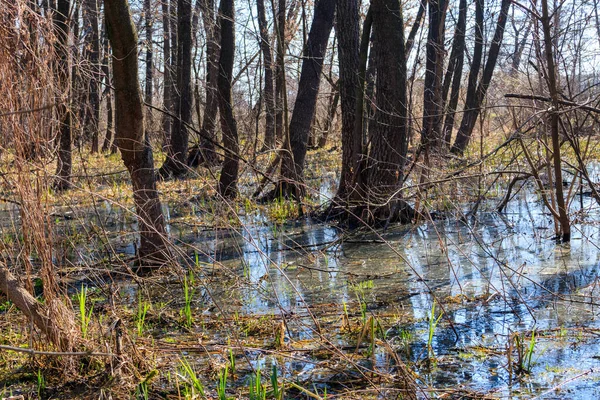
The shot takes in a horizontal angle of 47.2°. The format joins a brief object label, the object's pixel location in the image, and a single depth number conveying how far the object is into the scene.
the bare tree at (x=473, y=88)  16.55
